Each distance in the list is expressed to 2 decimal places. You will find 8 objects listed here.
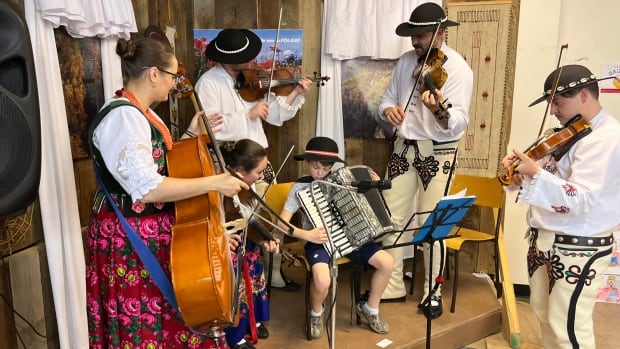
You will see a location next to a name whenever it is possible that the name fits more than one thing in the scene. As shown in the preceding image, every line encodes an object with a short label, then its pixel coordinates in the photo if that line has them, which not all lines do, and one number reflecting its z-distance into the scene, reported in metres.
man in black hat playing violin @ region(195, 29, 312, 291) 2.74
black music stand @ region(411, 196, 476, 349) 2.07
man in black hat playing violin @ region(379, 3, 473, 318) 2.62
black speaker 1.19
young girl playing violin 2.18
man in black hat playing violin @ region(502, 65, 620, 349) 1.92
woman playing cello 1.46
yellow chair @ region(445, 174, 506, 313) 3.08
